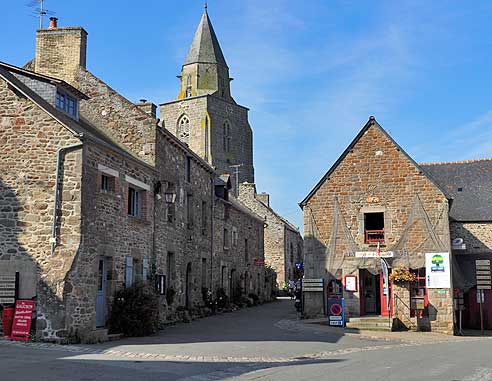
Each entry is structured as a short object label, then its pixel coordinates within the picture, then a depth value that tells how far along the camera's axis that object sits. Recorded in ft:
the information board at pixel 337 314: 67.05
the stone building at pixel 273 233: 145.59
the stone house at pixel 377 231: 70.28
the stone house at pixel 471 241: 78.84
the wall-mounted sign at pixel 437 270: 69.56
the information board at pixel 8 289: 48.14
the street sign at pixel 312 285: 74.54
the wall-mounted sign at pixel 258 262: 119.14
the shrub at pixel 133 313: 53.67
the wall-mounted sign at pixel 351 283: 72.23
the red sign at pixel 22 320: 46.42
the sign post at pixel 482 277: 76.69
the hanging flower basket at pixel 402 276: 69.50
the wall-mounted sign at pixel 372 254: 71.58
